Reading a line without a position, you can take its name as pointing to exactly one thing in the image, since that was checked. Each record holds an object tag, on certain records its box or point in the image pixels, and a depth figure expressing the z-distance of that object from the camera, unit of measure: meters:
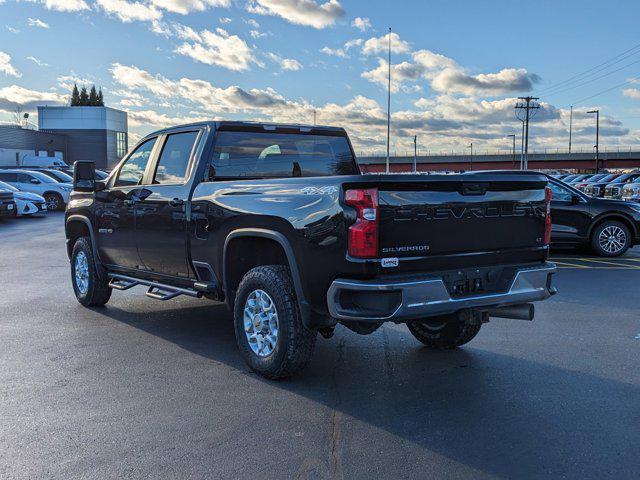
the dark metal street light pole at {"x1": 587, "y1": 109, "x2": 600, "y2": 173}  77.78
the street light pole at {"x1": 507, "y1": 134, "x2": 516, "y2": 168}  99.81
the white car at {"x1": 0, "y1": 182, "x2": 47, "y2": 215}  21.50
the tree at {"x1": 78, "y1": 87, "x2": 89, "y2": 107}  112.50
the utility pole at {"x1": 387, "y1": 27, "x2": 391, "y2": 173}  49.34
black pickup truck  4.26
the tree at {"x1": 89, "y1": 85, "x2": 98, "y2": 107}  113.48
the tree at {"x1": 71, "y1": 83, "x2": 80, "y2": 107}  114.83
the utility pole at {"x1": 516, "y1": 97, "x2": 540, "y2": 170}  77.31
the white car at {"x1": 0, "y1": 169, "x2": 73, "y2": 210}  25.48
